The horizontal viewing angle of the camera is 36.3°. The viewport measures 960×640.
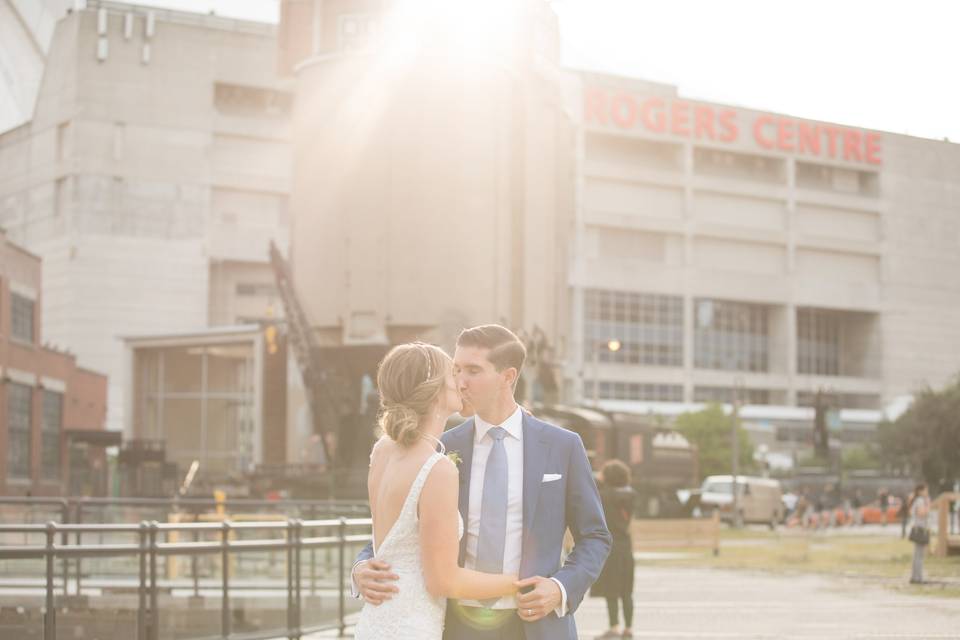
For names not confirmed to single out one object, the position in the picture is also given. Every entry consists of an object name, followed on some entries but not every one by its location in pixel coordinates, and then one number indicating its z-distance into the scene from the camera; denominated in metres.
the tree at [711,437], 87.12
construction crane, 46.41
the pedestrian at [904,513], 42.50
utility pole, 52.81
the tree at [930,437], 50.78
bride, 4.32
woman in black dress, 14.62
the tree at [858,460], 96.00
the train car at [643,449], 43.91
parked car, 58.91
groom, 4.51
